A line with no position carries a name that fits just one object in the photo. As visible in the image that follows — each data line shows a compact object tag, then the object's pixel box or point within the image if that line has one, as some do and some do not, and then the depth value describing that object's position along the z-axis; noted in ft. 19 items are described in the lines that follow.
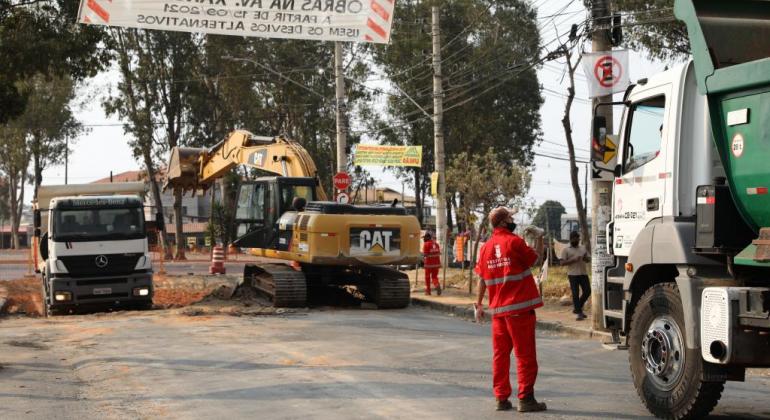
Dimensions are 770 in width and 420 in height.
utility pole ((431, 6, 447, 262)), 102.78
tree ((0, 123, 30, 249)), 223.10
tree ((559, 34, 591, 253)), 92.77
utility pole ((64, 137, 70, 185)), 247.50
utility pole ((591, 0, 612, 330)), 50.93
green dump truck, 25.18
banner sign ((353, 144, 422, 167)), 127.95
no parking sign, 49.16
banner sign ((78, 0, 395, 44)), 55.62
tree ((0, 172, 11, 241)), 315.78
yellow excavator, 68.18
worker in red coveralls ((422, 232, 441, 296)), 81.51
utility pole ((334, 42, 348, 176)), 95.45
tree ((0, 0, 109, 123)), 71.47
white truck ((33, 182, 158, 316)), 69.10
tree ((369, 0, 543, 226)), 181.98
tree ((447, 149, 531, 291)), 128.36
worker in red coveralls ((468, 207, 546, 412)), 28.99
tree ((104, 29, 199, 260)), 172.35
